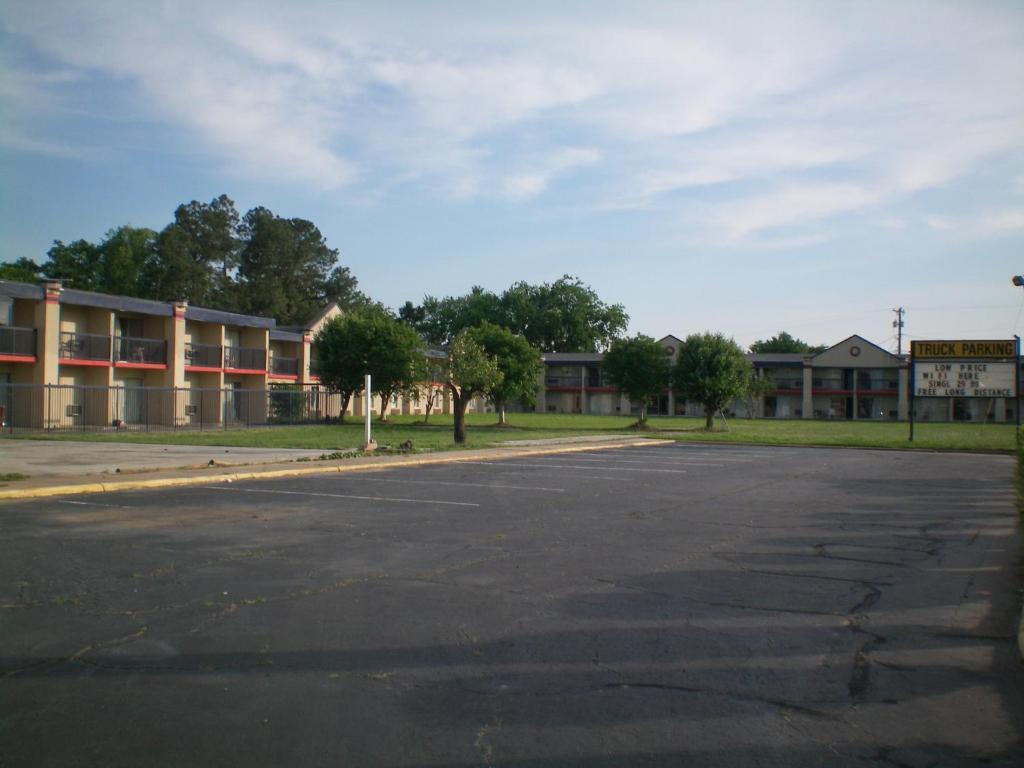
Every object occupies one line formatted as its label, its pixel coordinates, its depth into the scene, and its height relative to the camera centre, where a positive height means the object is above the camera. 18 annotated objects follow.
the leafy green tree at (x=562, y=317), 108.50 +9.90
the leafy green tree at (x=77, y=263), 76.56 +11.17
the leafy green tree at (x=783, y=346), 128.75 +7.92
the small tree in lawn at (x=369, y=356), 52.84 +2.25
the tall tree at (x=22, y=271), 68.15 +9.68
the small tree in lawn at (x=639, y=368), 56.47 +1.82
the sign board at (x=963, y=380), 38.72 +0.94
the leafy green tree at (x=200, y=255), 74.50 +12.54
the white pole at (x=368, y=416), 25.95 -0.74
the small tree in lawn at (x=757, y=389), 81.50 +0.82
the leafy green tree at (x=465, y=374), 32.87 +0.74
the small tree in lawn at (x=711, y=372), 52.28 +1.52
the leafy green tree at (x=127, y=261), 74.50 +11.18
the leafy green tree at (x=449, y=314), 108.25 +10.24
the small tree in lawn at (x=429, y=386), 52.21 +0.42
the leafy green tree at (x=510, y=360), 54.23 +2.16
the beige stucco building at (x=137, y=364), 38.06 +1.28
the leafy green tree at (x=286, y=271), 84.25 +12.53
